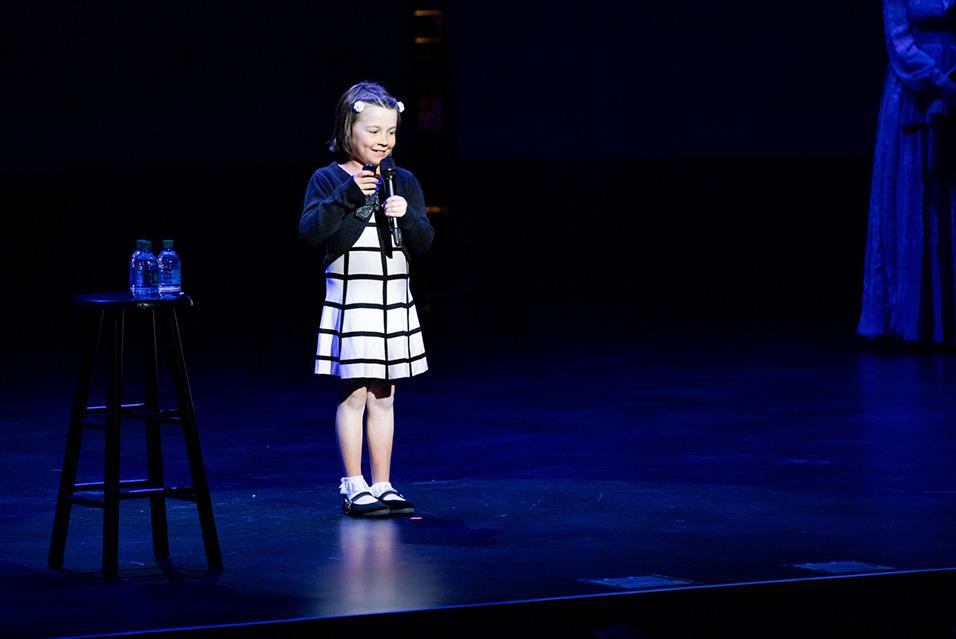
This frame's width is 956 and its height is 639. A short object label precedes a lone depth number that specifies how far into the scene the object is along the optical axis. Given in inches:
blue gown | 613.3
